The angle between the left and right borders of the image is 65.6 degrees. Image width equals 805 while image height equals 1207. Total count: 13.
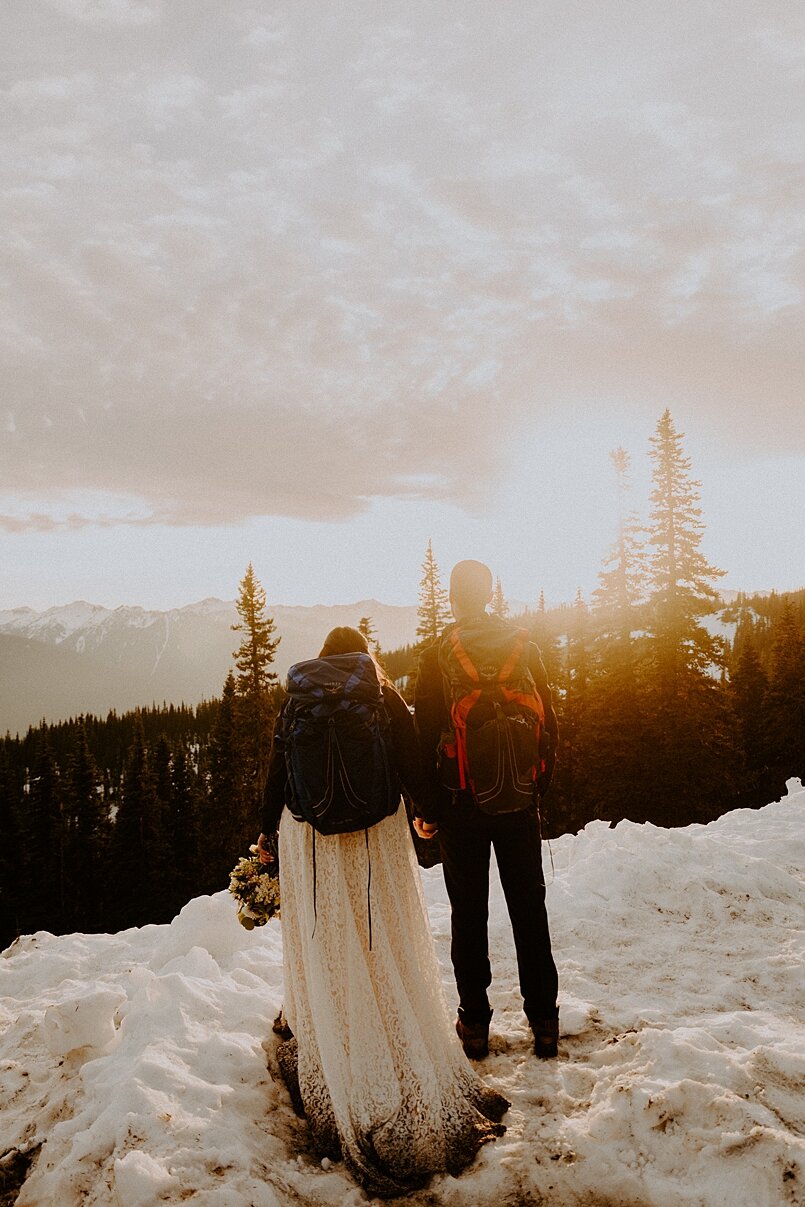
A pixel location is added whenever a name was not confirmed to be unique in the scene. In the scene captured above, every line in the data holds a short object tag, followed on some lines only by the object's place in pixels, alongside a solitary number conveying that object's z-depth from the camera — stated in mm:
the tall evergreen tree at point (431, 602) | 33375
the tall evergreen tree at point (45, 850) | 49062
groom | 4057
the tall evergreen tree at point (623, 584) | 28080
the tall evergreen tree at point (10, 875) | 46688
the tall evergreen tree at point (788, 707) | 36938
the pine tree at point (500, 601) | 41250
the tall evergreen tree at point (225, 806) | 42531
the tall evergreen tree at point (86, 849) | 50156
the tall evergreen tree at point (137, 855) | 48719
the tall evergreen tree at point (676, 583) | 24203
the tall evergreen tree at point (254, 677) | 34438
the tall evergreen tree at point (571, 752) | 34438
